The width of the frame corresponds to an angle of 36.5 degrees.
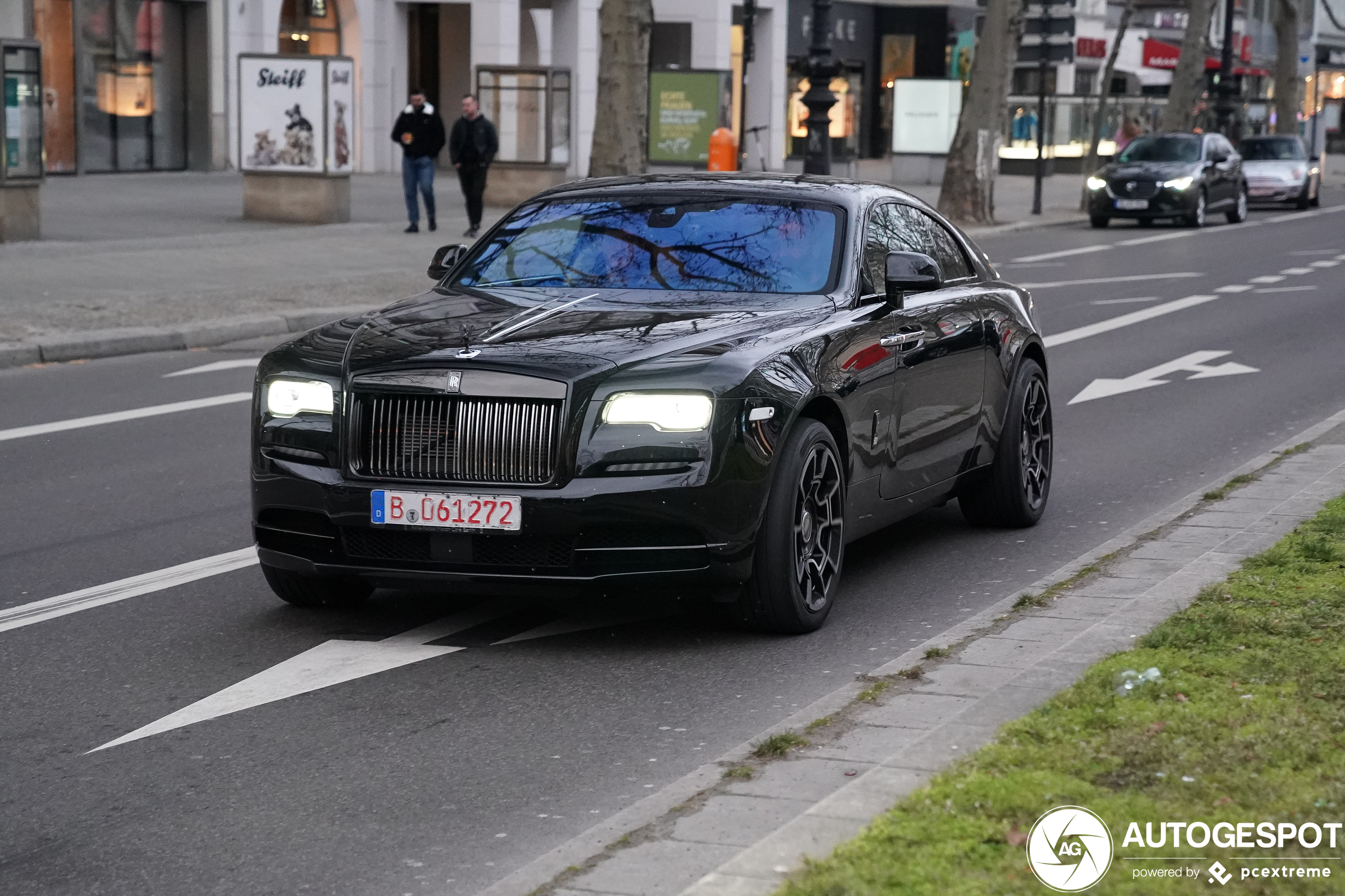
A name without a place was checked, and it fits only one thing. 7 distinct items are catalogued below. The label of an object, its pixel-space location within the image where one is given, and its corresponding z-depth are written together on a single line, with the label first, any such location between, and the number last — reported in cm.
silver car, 4419
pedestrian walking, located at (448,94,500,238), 2712
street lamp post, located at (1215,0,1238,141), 5222
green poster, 3700
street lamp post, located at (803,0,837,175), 3033
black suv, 3581
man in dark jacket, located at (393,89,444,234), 2650
